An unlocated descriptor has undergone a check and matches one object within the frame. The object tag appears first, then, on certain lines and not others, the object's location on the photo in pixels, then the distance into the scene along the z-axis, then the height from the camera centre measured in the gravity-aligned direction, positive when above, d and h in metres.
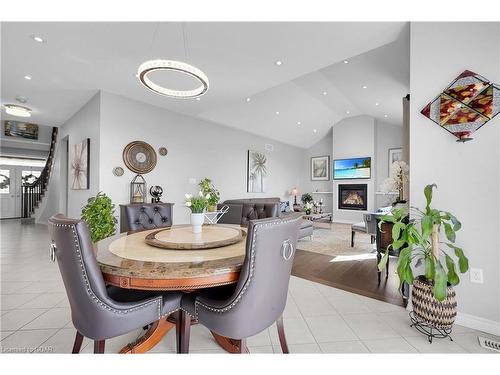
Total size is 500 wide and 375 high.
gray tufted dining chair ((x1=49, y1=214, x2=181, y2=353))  1.04 -0.53
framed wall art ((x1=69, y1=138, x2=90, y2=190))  4.05 +0.44
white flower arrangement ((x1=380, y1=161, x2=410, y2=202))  2.39 +0.14
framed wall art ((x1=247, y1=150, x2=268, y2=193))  6.73 +0.56
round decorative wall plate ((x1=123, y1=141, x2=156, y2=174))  4.05 +0.58
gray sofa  3.11 -0.36
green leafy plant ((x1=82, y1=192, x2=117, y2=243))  2.69 -0.38
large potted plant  1.57 -0.58
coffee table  5.24 -0.65
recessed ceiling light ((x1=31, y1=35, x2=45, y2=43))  2.38 +1.60
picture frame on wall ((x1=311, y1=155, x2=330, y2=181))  8.49 +0.86
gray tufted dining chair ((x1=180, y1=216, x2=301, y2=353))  1.10 -0.53
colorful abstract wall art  1.74 +0.71
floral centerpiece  1.84 -0.17
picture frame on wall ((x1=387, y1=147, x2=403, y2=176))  6.84 +1.13
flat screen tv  7.17 +0.73
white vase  1.85 -0.27
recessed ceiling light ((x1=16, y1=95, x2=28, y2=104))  3.98 +1.59
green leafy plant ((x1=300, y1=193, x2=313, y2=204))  7.54 -0.31
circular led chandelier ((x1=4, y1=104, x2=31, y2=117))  4.09 +1.43
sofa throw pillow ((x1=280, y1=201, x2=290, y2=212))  6.13 -0.49
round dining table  1.07 -0.39
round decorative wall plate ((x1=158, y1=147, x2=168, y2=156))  4.54 +0.76
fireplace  7.24 -0.21
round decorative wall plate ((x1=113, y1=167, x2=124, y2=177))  3.90 +0.29
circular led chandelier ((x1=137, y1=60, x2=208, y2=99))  1.88 +1.03
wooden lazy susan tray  1.45 -0.37
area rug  3.95 -1.07
